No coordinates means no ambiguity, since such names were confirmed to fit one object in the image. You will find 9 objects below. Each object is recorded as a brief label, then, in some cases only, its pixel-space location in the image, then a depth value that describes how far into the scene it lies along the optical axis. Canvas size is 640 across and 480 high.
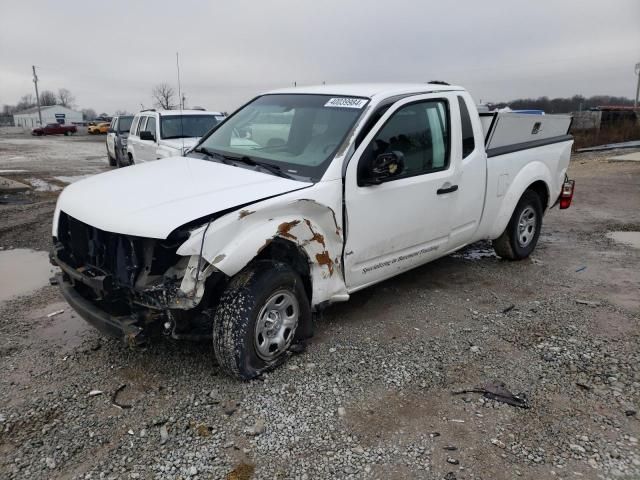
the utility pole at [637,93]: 35.14
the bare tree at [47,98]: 124.20
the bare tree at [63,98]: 128.62
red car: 53.92
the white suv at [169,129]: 10.23
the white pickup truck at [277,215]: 3.03
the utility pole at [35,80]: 75.12
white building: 92.94
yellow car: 53.91
